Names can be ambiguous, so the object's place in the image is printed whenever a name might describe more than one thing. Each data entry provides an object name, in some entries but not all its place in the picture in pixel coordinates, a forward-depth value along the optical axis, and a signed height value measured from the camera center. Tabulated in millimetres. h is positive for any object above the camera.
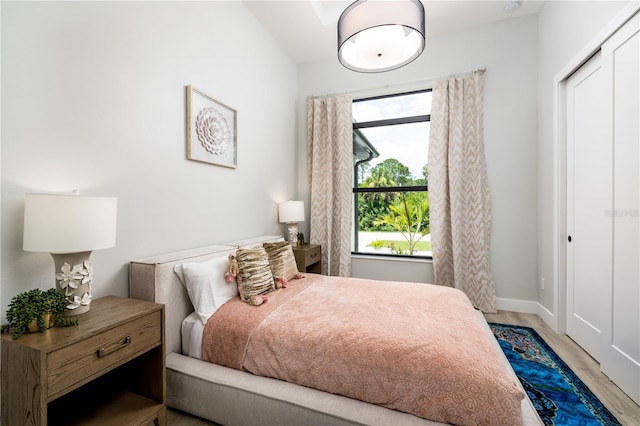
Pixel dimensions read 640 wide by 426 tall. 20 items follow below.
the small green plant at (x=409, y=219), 3426 -86
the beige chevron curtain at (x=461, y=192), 3021 +227
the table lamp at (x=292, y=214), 3268 -22
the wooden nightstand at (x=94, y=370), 950 -612
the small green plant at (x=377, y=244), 3647 -426
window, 3422 +487
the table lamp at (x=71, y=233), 1097 -88
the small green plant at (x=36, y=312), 1039 -390
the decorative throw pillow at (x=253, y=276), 1822 -450
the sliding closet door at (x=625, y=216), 1620 -25
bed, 1179 -844
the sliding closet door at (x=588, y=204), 1947 +61
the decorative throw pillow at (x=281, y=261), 2197 -407
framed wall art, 2125 +695
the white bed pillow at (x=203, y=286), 1663 -464
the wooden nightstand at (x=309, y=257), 3035 -520
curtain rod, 3114 +1568
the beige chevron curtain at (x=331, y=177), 3520 +455
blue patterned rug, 1497 -1111
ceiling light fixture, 1486 +1087
